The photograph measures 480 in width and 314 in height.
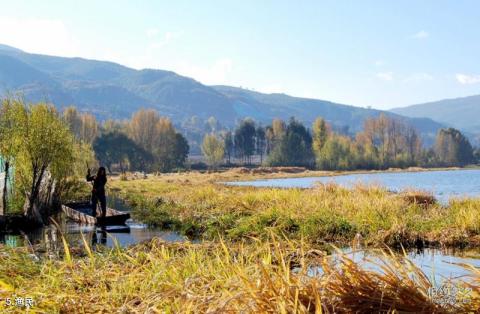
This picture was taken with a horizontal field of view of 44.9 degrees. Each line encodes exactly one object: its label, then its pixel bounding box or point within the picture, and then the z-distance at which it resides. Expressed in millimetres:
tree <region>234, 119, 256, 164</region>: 170625
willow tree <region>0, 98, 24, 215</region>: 25141
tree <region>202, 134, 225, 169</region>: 137375
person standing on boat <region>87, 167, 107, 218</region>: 25156
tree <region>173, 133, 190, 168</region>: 125188
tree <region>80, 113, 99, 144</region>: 126006
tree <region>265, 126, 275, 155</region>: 160950
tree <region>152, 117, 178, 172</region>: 120888
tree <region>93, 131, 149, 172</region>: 115062
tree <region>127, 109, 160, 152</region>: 130500
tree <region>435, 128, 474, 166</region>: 163750
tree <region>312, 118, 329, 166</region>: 137750
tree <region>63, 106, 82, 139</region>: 126756
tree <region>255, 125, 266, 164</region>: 175375
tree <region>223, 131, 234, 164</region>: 178425
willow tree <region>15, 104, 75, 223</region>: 25656
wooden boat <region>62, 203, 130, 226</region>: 25000
